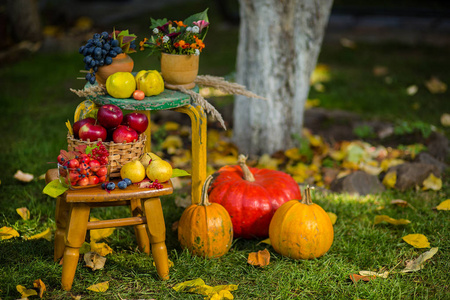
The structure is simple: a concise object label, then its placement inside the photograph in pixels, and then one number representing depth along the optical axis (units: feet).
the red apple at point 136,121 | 17.37
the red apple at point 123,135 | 16.71
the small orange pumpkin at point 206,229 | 18.84
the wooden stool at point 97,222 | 15.99
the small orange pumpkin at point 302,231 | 18.69
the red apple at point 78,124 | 16.78
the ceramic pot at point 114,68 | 18.60
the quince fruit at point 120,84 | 17.78
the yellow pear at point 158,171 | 16.75
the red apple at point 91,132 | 16.51
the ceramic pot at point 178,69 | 19.07
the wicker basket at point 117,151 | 16.48
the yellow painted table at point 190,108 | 17.67
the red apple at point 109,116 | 16.81
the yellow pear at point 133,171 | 16.51
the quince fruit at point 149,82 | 18.17
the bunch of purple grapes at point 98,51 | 18.31
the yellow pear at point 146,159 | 17.12
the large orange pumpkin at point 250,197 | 20.47
